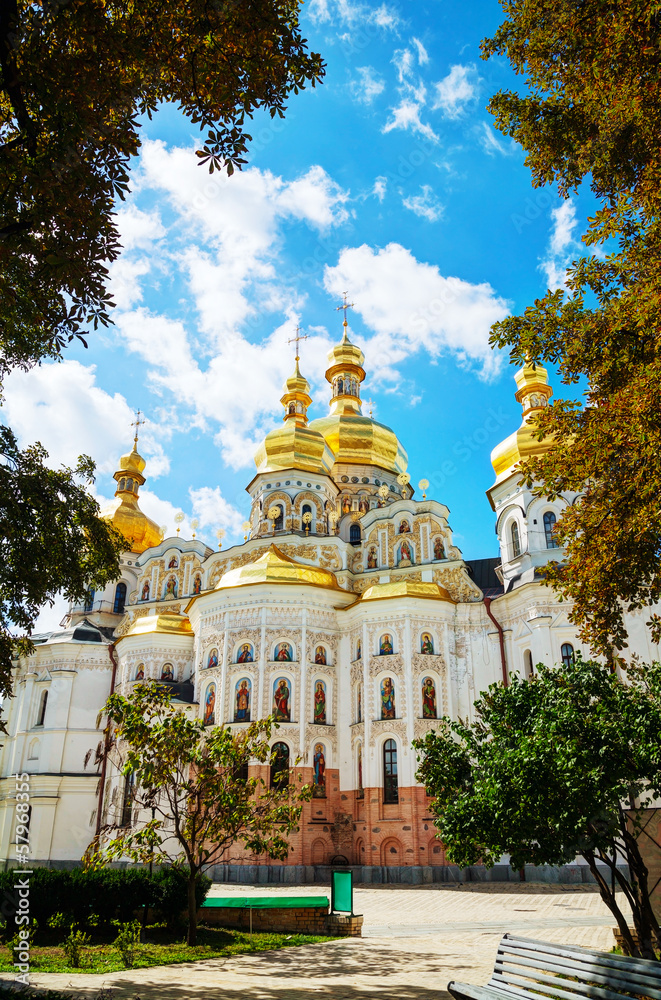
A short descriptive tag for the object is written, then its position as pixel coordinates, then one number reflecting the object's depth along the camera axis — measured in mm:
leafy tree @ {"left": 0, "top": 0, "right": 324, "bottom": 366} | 7285
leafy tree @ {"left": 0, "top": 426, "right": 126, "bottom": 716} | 10469
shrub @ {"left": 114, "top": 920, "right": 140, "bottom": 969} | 10188
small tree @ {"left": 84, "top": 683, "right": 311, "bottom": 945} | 12195
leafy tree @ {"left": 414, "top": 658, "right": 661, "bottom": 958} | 7832
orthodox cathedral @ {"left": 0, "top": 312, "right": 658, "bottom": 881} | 26391
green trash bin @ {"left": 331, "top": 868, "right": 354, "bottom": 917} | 13469
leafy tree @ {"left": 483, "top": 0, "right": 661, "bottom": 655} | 8866
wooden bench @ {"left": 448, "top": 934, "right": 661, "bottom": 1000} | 5516
